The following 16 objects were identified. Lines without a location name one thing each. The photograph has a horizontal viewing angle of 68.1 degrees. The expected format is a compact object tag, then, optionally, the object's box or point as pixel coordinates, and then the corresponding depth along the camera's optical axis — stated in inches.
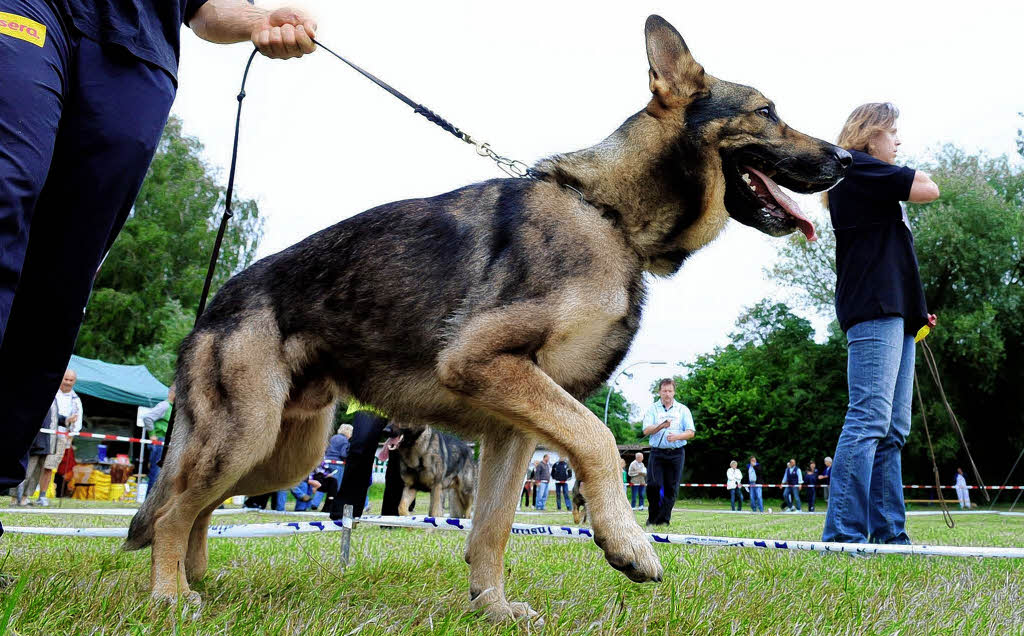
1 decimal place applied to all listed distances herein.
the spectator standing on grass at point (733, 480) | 1135.0
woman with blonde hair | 203.0
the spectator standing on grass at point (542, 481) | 1056.5
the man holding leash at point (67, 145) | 74.6
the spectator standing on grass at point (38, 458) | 465.4
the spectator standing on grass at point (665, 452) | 454.9
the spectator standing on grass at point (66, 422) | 516.1
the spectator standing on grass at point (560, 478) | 1123.5
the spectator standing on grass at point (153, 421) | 530.8
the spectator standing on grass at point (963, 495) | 1191.4
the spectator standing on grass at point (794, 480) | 1141.1
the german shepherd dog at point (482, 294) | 113.2
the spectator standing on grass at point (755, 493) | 1092.3
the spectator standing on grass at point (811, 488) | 1133.1
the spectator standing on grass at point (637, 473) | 900.6
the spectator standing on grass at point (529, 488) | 1150.2
